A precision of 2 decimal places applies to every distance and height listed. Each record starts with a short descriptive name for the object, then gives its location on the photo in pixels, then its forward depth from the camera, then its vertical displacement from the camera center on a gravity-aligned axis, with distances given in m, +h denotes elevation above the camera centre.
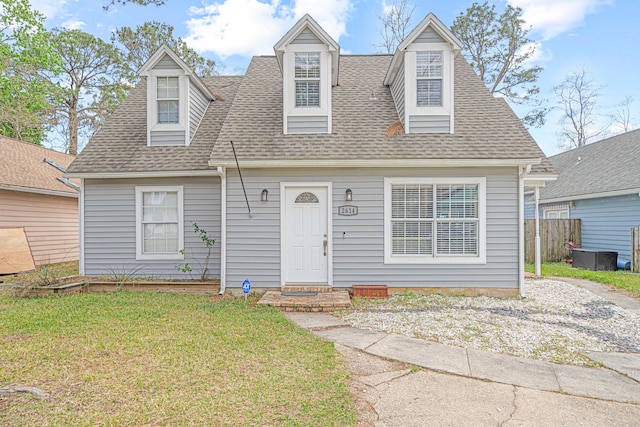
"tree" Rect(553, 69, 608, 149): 23.88 +7.64
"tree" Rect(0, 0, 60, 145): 13.92 +6.56
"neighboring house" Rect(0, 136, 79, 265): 10.20 +0.48
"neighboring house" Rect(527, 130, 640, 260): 11.53 +0.84
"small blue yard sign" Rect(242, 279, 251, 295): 6.57 -1.30
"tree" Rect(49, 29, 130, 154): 19.23 +7.69
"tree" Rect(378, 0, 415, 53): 16.70 +9.28
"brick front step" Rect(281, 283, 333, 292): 7.01 -1.42
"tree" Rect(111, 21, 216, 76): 19.23 +9.76
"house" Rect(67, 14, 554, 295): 7.04 +0.73
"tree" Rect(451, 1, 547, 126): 18.17 +8.64
